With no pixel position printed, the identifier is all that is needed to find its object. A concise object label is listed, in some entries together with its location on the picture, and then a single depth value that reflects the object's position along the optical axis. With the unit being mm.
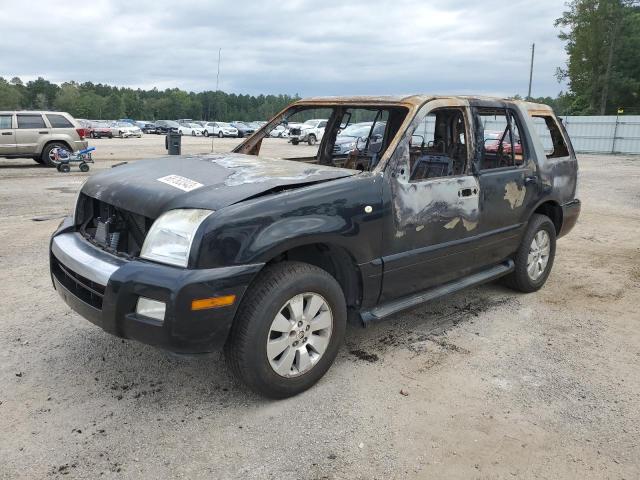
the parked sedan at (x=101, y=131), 40594
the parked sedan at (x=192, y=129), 50844
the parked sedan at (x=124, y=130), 42903
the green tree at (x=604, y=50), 48997
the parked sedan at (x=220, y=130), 50312
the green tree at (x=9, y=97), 95812
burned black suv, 2795
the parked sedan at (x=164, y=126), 54219
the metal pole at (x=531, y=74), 50125
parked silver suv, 15234
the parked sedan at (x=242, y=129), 52656
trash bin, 15370
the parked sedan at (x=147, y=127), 55931
